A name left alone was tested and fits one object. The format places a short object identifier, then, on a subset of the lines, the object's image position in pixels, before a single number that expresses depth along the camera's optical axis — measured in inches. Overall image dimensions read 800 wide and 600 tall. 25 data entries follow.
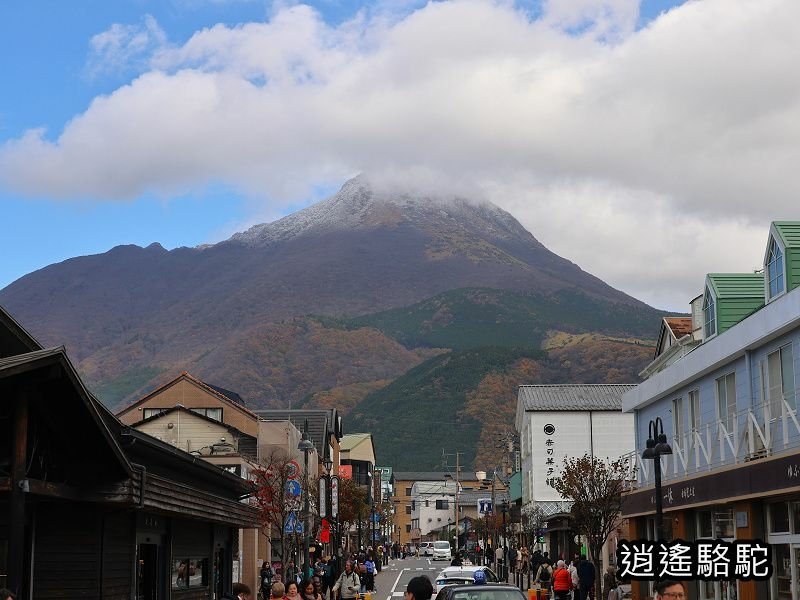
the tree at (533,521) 2723.9
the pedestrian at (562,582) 1357.0
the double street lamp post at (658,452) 987.9
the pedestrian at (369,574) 1909.2
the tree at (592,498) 1489.9
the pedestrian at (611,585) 1040.8
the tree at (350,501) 2785.4
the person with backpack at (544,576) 1583.4
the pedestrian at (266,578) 1549.0
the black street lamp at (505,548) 2320.4
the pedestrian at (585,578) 1386.6
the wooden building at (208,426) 1963.6
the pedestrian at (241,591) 656.4
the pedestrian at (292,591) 693.7
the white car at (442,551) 4277.1
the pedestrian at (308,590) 868.6
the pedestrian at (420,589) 585.3
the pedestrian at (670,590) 317.4
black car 794.2
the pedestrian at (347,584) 1130.7
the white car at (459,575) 1411.2
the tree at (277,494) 1704.0
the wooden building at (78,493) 485.4
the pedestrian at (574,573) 1483.8
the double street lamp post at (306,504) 1449.3
